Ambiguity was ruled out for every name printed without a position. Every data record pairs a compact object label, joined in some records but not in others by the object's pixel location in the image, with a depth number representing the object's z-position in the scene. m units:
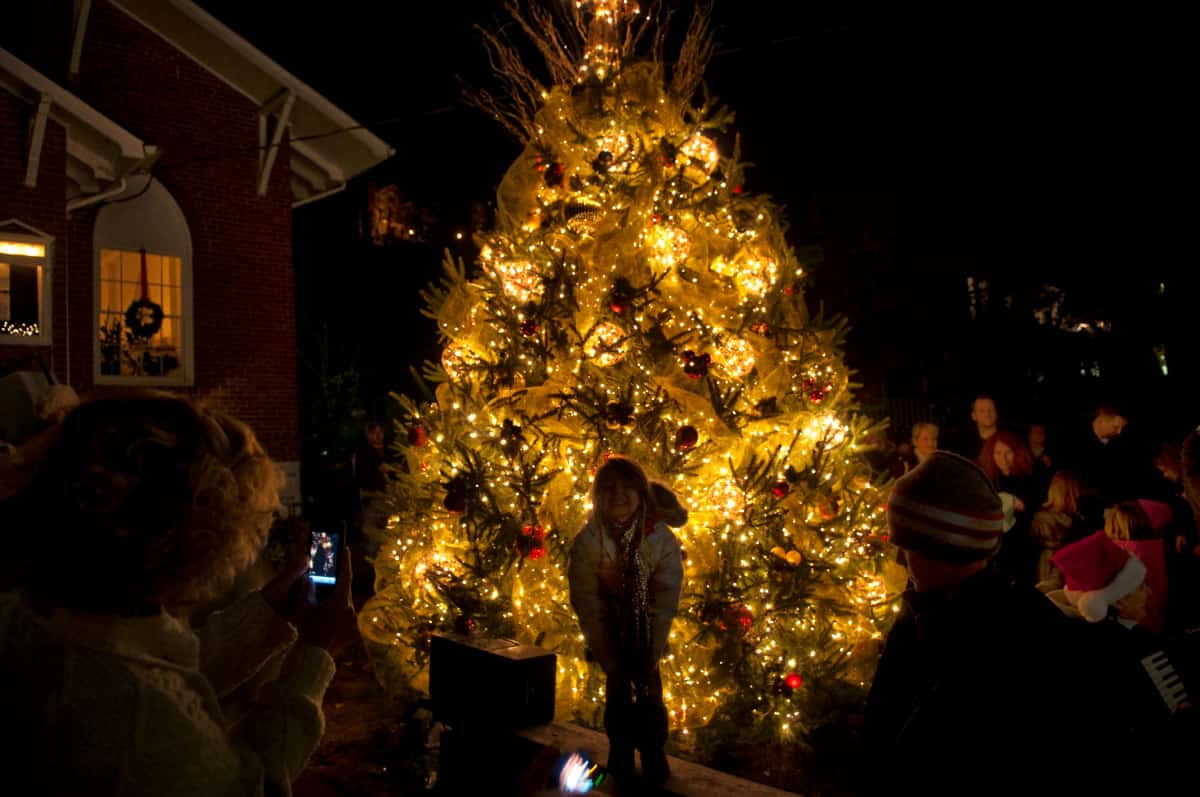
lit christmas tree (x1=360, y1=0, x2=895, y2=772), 5.60
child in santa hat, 1.86
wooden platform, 4.06
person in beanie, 1.86
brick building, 11.02
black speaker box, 4.43
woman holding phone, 1.38
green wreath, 12.84
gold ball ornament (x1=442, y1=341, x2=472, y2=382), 6.32
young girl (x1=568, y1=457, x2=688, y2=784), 4.40
